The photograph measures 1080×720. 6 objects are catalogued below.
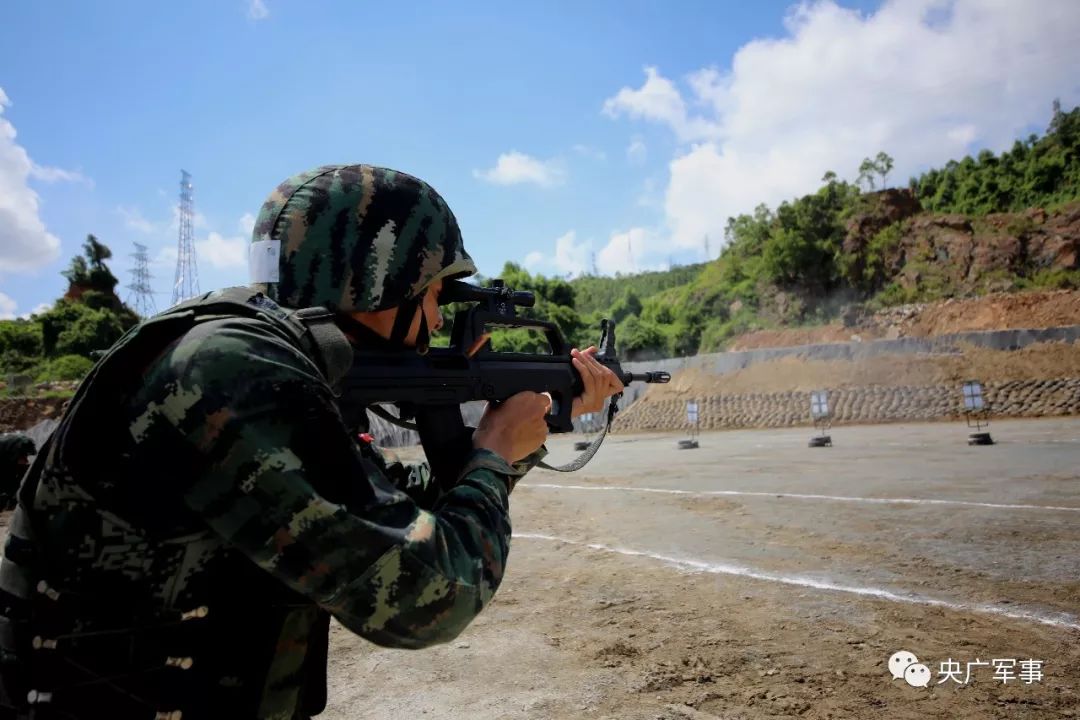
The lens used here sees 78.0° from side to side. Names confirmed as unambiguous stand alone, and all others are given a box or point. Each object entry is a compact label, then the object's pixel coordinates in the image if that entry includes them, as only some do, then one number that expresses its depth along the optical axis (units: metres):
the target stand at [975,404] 15.70
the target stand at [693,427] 20.65
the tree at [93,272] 50.62
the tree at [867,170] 56.06
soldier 1.08
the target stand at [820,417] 18.36
